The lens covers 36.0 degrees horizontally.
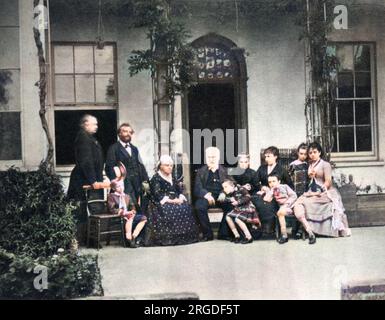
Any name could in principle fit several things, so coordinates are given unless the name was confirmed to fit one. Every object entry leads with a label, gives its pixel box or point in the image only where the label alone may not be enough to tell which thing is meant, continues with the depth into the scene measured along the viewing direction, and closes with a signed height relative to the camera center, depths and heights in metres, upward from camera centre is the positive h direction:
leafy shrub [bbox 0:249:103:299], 5.55 -1.12
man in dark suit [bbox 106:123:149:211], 7.20 -0.07
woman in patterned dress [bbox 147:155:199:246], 7.13 -0.67
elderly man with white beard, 7.34 -0.43
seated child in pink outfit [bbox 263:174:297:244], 7.37 -0.51
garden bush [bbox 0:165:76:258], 6.02 -0.56
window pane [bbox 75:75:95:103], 7.48 +0.90
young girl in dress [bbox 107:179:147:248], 7.07 -0.60
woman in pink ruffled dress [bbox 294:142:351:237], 7.41 -0.63
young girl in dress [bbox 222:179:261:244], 7.29 -0.68
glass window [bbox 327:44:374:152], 8.23 +0.68
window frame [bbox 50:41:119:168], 7.32 +0.71
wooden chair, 6.87 -0.75
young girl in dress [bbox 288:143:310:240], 7.52 -0.23
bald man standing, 7.05 -0.07
